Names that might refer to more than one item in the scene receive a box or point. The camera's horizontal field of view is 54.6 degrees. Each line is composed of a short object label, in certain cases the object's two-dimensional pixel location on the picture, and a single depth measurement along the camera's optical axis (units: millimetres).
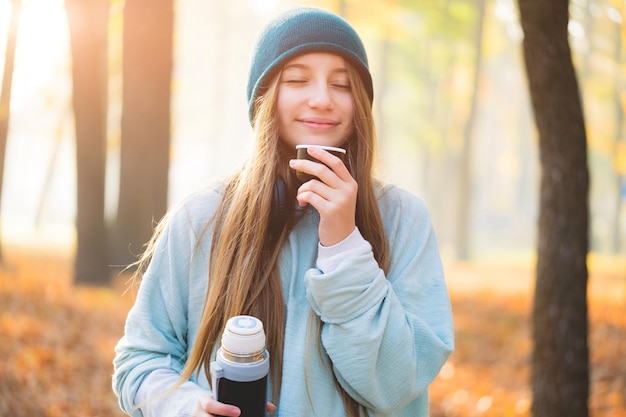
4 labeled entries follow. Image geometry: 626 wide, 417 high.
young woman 1762
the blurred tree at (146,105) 7043
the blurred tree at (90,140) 8164
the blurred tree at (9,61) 8288
